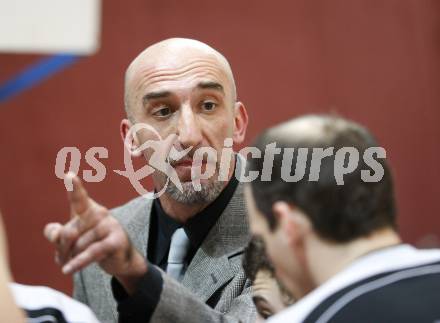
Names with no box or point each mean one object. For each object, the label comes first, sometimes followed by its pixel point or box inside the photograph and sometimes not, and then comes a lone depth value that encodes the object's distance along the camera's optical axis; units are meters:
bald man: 3.58
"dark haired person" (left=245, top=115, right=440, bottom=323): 3.20
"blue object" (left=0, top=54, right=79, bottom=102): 4.44
